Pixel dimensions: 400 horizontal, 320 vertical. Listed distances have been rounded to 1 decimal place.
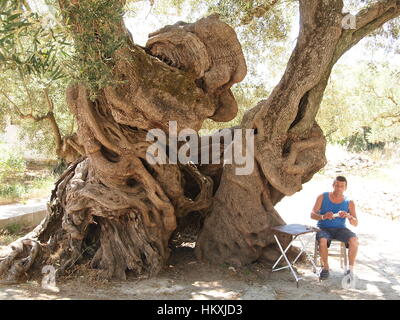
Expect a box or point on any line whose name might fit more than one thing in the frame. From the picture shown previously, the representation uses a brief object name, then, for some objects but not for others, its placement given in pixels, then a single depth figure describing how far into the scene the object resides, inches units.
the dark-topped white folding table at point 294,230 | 227.6
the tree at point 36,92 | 131.5
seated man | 229.5
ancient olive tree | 228.1
